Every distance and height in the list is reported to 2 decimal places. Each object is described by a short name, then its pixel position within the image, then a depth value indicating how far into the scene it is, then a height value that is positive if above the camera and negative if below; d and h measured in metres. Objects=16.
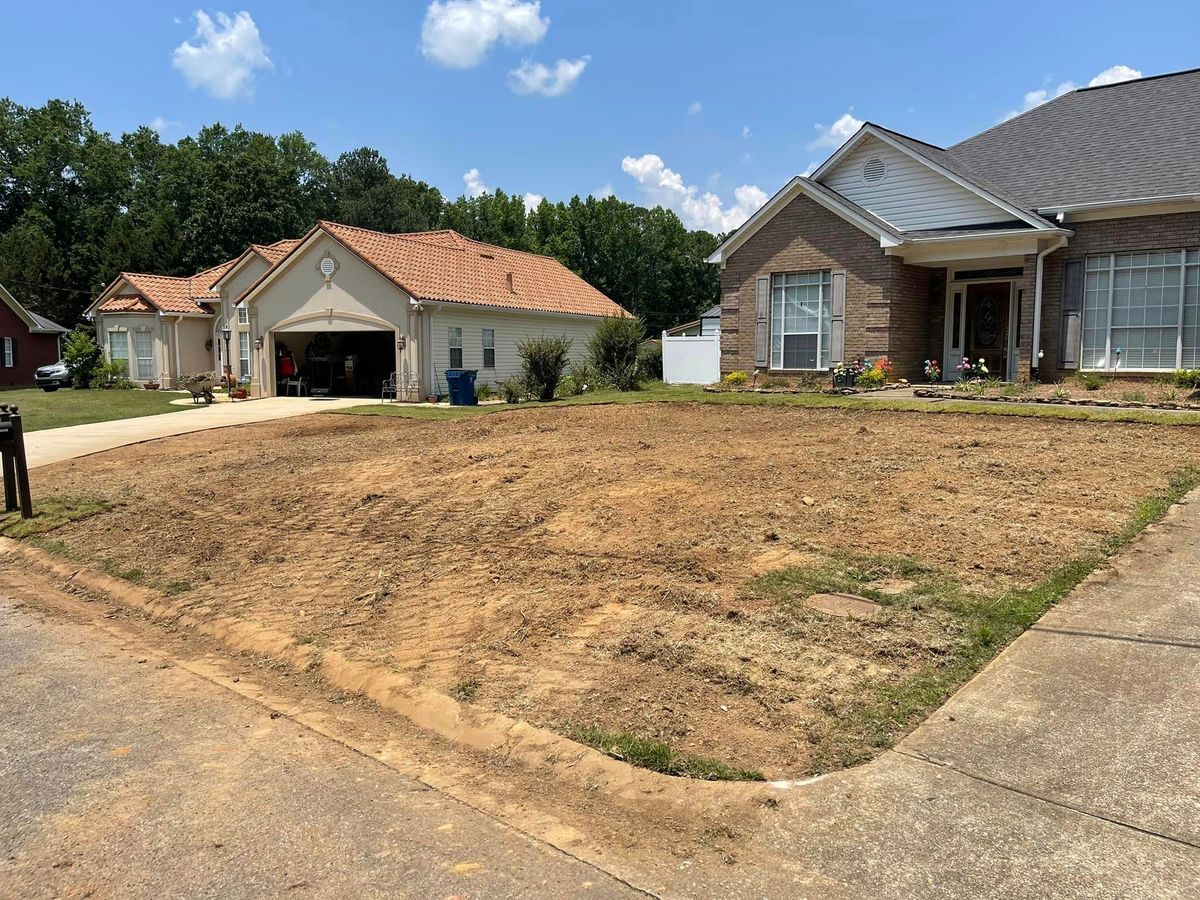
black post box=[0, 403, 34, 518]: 10.09 -1.09
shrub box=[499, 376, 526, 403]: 23.20 -0.64
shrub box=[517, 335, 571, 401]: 22.41 +0.07
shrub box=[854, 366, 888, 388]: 18.80 -0.30
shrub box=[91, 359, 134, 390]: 36.12 -0.29
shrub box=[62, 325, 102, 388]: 37.12 +0.48
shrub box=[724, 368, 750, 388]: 20.84 -0.32
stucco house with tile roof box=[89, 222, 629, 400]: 27.06 +1.97
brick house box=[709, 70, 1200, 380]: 17.38 +2.49
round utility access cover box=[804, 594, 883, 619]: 5.54 -1.56
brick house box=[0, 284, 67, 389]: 43.03 +1.39
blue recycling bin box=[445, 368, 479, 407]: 24.23 -0.53
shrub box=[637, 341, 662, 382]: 24.47 +0.15
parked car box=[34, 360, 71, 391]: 37.94 -0.33
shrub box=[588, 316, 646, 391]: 23.52 +0.44
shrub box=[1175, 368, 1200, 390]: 15.71 -0.27
